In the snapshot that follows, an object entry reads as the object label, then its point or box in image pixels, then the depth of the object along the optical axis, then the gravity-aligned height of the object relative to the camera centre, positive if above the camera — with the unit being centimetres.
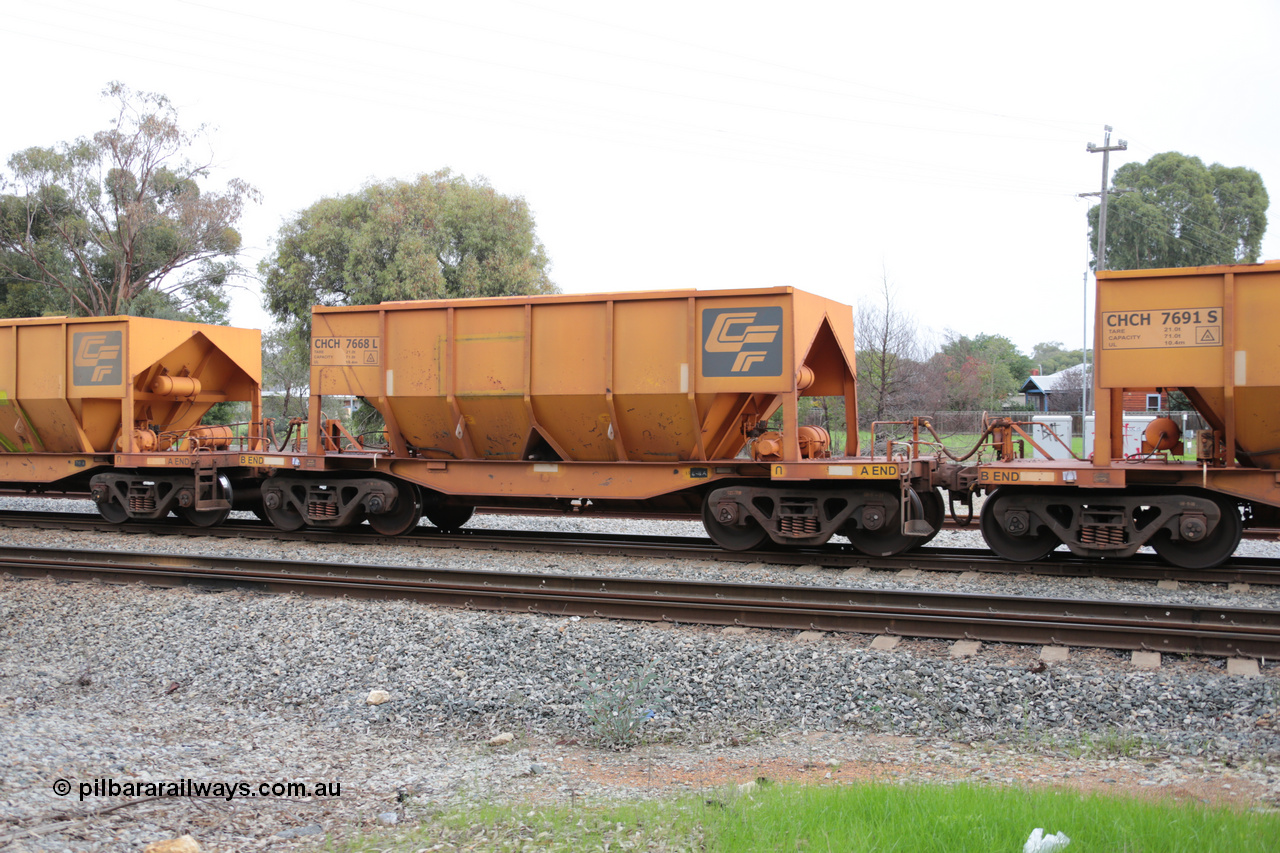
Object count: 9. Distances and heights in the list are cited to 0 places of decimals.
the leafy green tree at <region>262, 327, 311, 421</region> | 3256 +302
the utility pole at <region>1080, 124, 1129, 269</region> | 3288 +1131
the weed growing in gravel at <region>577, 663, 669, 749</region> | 522 -178
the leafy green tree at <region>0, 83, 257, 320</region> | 3378 +834
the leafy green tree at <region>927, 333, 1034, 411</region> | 4634 +437
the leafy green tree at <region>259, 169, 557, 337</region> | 2816 +640
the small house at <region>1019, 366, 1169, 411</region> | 4981 +269
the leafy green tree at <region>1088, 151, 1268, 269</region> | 5647 +1497
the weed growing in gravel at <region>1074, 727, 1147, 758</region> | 472 -174
